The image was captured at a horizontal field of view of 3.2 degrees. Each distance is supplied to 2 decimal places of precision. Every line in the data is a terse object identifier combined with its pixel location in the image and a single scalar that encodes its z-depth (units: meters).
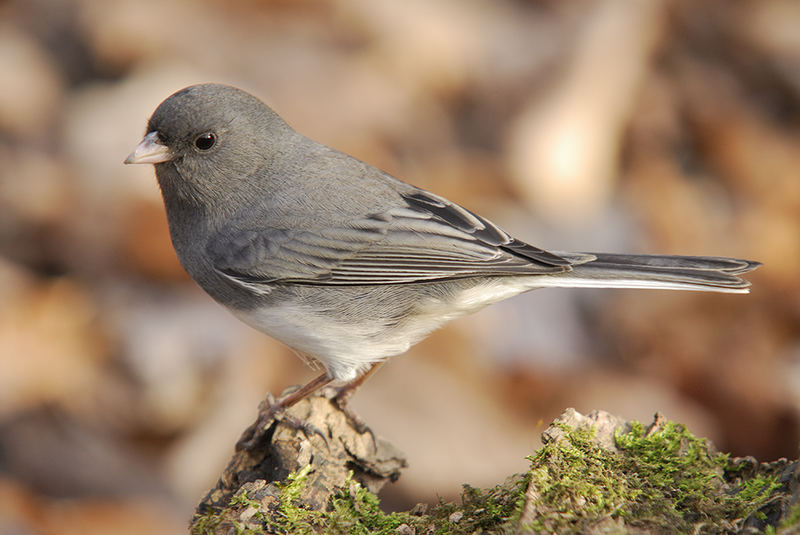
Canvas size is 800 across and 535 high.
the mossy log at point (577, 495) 3.03
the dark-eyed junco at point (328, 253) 3.09
